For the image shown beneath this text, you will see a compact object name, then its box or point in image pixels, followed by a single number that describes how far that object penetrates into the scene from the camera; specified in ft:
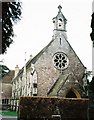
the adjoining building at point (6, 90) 224.74
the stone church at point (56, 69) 126.35
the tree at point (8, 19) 26.53
